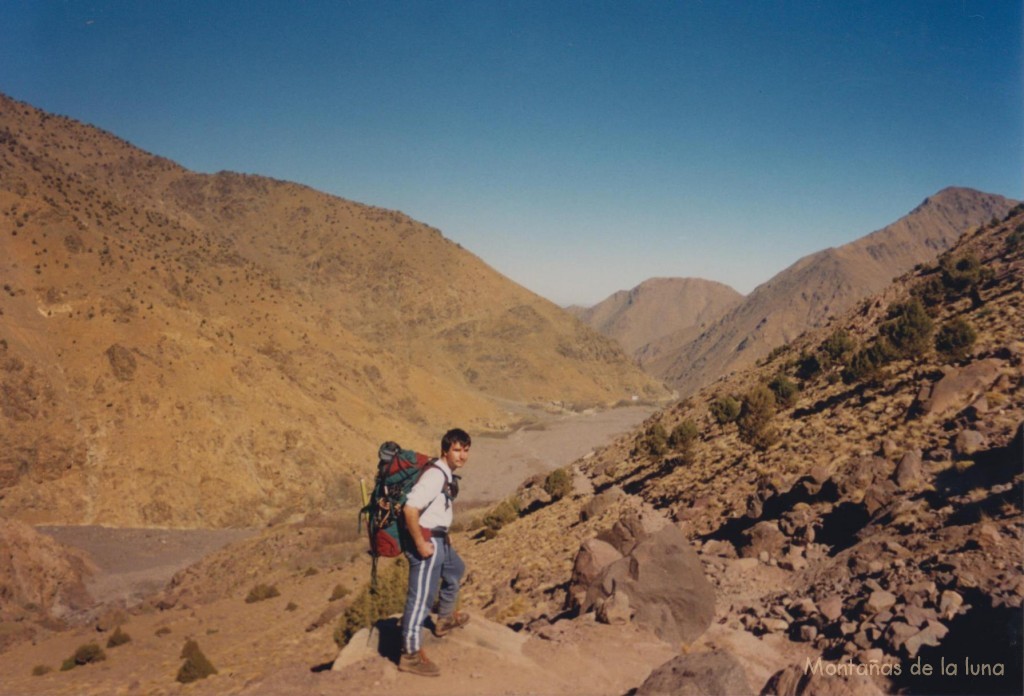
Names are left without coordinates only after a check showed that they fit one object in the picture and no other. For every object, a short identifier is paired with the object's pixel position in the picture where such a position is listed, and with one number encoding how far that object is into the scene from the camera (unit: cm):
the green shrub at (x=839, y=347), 2768
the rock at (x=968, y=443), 1093
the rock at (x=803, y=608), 772
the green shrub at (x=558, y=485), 2370
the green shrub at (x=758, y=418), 1866
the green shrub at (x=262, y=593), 2027
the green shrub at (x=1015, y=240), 2998
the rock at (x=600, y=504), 1786
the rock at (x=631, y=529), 1139
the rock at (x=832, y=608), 728
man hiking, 525
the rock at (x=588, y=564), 1034
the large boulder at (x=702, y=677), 497
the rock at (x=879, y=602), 686
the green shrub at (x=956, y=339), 1766
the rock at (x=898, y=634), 593
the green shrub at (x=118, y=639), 1578
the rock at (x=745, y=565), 1003
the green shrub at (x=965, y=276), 2620
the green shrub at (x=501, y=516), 2277
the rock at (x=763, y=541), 1073
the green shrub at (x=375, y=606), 1189
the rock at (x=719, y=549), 1116
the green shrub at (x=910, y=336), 2003
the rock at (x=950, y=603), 614
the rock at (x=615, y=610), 815
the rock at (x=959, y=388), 1398
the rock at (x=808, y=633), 716
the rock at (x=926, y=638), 574
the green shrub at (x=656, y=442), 2281
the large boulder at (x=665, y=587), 821
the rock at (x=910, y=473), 1059
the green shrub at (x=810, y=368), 2805
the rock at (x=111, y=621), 1783
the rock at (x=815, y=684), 458
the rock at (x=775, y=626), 771
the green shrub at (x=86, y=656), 1433
